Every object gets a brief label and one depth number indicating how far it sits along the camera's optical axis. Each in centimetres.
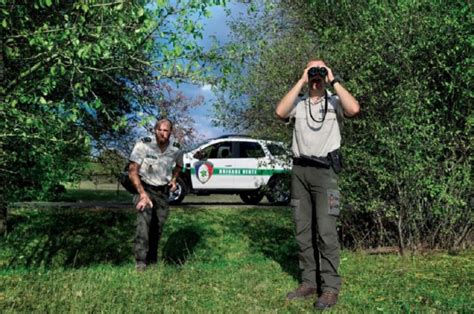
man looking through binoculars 445
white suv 1675
